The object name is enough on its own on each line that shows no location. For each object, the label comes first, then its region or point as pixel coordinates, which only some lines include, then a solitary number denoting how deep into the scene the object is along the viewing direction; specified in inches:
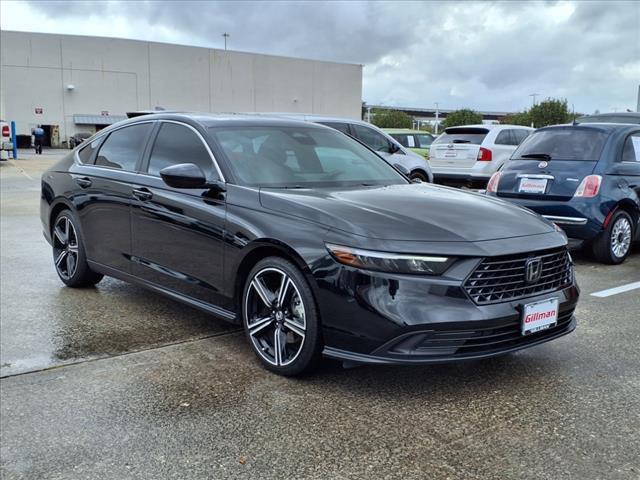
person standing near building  1457.9
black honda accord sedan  126.2
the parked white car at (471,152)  514.9
